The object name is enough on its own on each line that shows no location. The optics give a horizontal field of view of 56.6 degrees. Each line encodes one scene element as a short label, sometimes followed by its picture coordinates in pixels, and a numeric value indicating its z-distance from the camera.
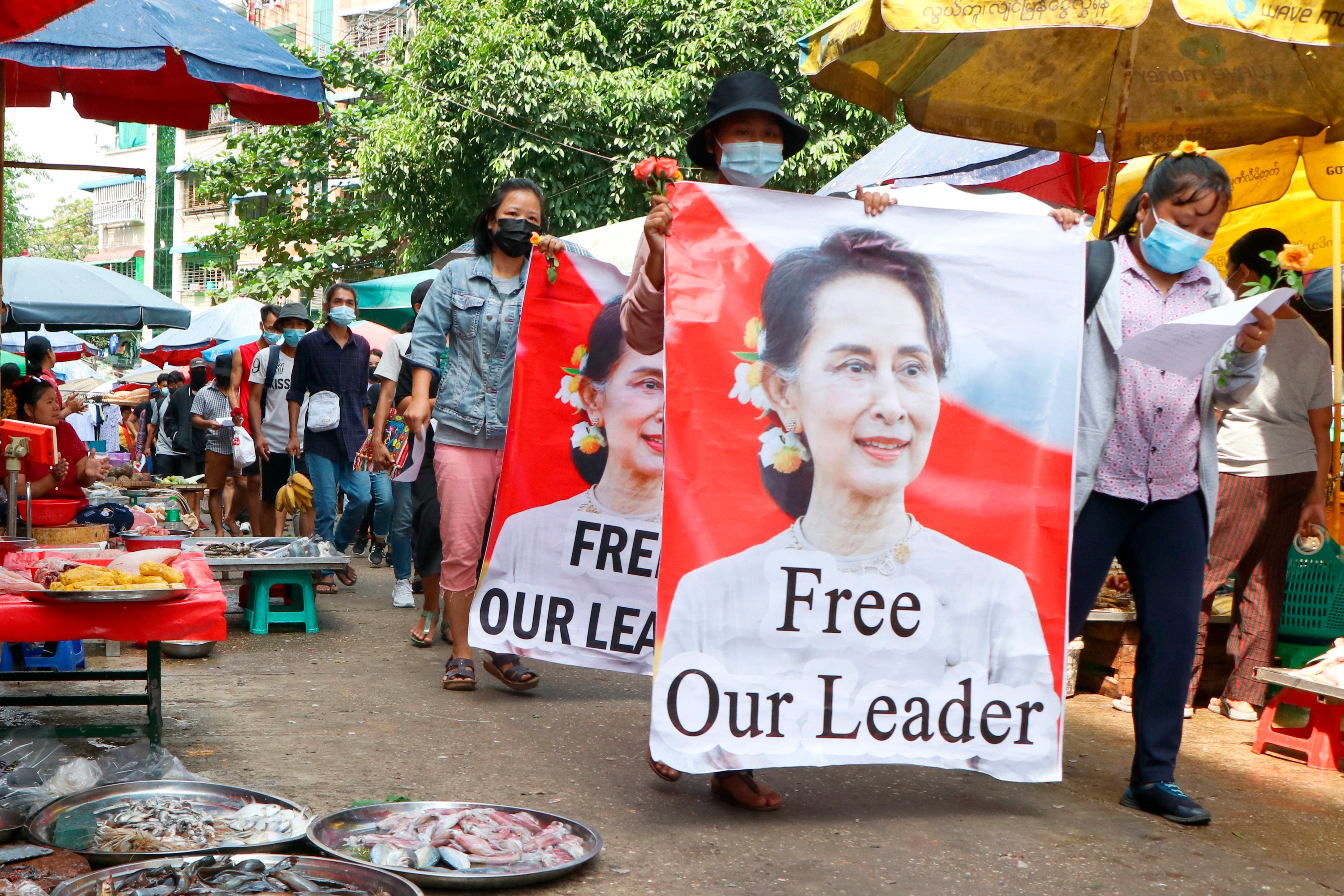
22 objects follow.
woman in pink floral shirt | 3.76
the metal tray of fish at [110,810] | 2.92
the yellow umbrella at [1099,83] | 5.27
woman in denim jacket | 5.14
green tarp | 12.46
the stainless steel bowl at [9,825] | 3.08
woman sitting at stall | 6.67
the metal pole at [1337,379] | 5.23
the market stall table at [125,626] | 3.63
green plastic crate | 5.44
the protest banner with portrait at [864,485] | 3.48
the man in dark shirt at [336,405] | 8.13
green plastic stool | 6.74
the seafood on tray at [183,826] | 2.94
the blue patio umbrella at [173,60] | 4.46
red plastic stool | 4.68
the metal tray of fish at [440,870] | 2.90
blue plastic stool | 5.29
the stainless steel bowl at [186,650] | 5.83
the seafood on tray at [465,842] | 2.97
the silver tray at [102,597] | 3.59
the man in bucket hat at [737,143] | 3.87
